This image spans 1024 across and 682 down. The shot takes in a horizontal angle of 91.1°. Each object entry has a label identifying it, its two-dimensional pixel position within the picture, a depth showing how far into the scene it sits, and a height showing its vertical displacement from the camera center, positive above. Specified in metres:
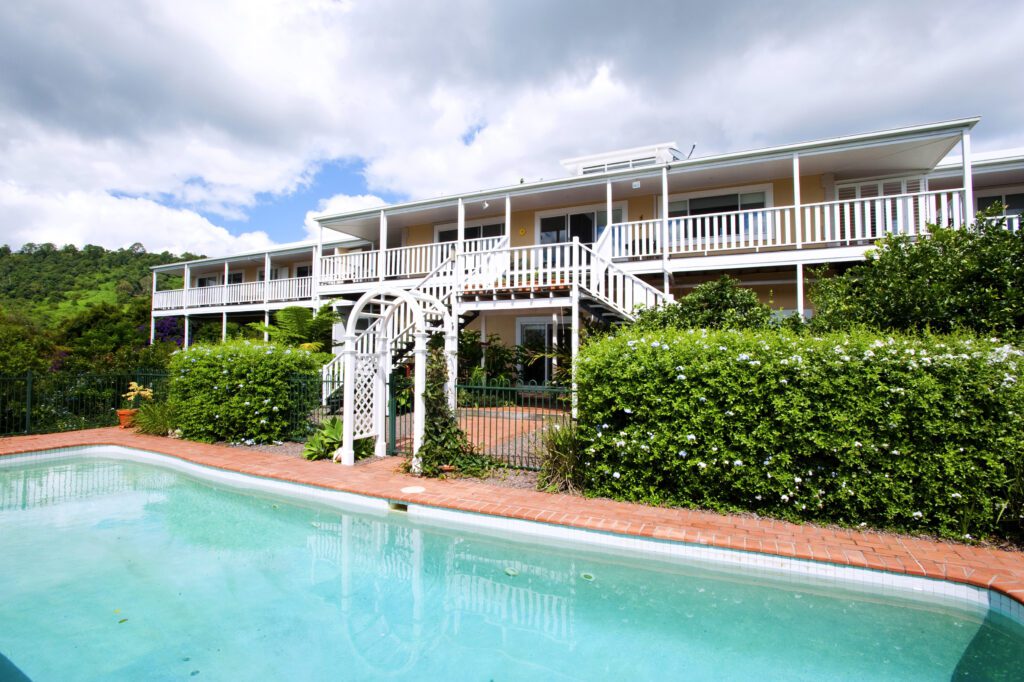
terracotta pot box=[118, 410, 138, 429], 12.34 -1.47
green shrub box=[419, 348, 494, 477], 7.54 -1.20
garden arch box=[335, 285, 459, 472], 7.84 -0.29
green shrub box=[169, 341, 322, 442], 9.78 -0.66
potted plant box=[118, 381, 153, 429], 12.35 -1.12
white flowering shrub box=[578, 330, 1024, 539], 4.78 -0.71
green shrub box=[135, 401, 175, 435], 11.09 -1.38
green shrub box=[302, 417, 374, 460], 8.72 -1.51
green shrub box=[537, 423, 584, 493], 6.68 -1.39
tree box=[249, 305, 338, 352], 15.93 +0.99
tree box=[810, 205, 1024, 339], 6.85 +1.06
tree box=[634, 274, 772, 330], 9.36 +0.95
